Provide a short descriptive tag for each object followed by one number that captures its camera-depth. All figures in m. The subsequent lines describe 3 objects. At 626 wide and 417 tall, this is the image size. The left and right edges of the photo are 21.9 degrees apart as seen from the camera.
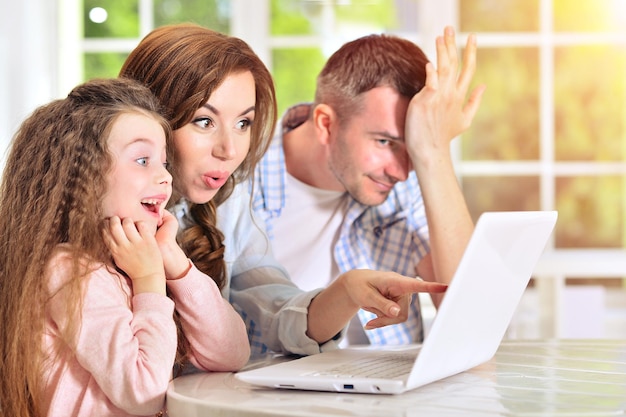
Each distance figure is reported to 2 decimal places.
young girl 2.03
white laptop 1.92
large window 5.01
